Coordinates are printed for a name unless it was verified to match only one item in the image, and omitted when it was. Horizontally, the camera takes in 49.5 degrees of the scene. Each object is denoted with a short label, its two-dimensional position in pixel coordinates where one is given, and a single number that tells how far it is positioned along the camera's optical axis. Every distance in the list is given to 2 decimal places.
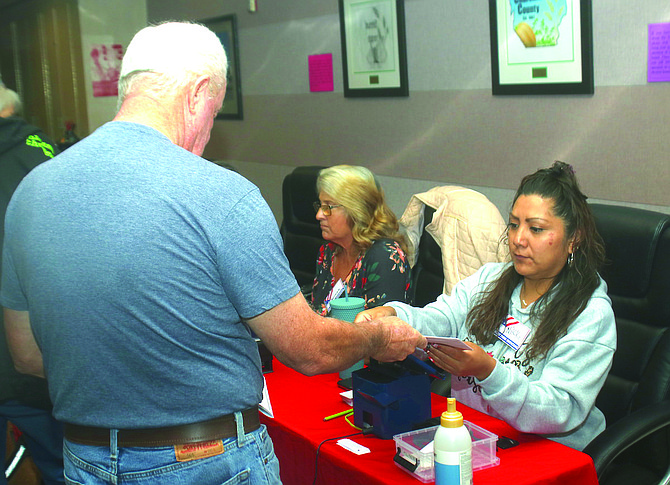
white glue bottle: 1.42
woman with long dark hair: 1.69
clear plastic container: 1.52
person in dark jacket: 2.08
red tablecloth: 1.54
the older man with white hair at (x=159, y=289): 1.16
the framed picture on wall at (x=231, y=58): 4.94
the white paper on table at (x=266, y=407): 1.72
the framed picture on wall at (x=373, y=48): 3.56
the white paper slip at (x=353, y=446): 1.66
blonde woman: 2.76
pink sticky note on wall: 4.11
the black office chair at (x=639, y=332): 1.98
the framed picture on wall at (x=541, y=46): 2.71
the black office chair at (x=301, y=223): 3.73
